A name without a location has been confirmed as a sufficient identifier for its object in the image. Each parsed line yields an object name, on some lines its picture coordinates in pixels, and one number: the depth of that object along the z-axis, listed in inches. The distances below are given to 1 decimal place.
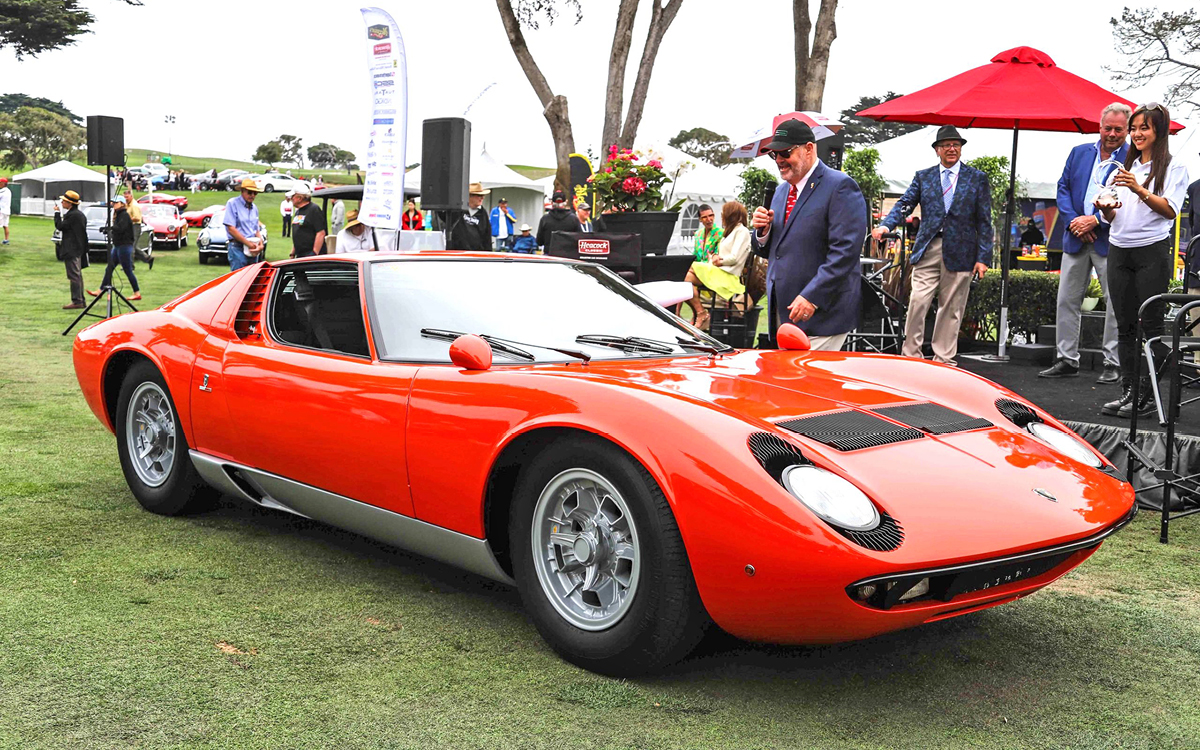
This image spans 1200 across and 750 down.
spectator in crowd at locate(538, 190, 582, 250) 545.3
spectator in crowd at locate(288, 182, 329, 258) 475.8
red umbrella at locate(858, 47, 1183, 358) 324.2
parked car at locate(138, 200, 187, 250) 1144.8
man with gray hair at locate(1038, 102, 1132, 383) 262.5
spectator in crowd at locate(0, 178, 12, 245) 1023.0
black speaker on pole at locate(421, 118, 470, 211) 414.3
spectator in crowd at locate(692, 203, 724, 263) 448.1
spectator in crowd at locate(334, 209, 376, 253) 457.1
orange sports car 100.6
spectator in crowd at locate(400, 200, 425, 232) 889.2
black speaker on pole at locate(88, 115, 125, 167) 585.3
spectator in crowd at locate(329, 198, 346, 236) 879.7
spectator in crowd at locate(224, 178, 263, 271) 517.3
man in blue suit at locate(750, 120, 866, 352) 206.2
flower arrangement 546.3
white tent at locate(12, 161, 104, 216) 1721.2
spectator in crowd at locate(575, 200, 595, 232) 615.8
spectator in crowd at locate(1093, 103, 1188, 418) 228.8
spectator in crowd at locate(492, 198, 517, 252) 921.5
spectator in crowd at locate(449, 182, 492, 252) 528.4
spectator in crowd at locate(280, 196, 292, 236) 1457.9
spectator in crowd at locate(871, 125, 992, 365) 297.4
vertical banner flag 404.5
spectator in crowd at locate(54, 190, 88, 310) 603.2
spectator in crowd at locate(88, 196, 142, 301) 564.4
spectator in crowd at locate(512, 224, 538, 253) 834.3
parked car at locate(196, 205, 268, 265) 1018.7
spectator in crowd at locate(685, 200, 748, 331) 380.8
